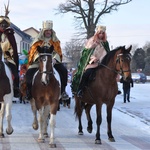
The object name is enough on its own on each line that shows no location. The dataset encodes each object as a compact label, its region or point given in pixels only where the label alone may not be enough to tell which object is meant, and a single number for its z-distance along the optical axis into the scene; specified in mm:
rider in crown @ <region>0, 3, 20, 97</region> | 11016
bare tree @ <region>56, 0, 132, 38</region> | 41050
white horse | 10195
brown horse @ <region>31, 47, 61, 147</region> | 9984
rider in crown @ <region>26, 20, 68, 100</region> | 11197
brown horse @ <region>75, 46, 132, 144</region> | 10719
